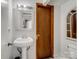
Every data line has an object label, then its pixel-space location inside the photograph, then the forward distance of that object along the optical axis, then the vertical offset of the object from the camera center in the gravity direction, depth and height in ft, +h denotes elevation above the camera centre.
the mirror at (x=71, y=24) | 5.65 +0.32
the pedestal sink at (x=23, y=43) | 4.37 -1.22
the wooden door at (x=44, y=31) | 6.48 -0.45
